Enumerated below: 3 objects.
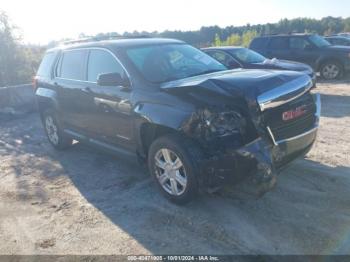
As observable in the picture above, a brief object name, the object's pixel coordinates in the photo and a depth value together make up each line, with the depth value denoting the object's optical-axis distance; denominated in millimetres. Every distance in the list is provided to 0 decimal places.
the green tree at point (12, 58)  13898
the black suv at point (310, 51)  13273
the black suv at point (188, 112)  3869
